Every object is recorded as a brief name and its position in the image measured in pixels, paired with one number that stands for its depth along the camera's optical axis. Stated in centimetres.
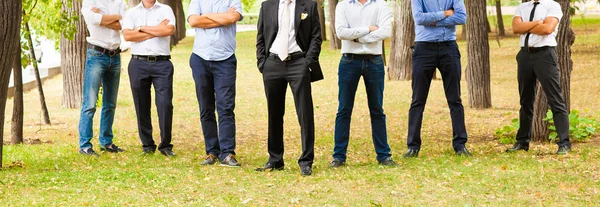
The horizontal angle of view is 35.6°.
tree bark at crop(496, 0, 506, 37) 3397
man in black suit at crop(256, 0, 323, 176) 841
